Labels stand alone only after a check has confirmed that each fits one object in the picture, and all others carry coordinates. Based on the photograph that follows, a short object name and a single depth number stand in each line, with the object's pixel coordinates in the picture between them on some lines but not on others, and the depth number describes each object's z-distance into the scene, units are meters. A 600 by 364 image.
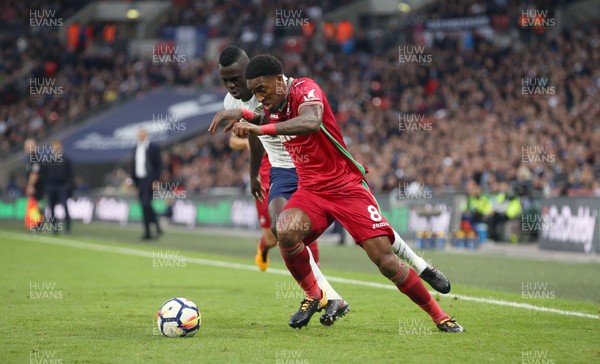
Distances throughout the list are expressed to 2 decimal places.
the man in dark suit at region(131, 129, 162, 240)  42.22
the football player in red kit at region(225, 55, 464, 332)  14.91
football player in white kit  17.09
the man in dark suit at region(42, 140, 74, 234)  48.06
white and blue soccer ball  14.93
